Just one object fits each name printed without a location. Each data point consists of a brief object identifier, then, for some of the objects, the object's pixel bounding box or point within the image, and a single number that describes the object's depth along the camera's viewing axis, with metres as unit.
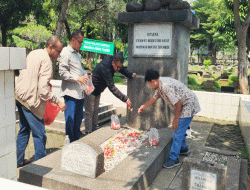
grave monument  5.21
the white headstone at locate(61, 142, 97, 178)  3.27
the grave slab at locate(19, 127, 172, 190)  3.13
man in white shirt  4.32
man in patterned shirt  3.83
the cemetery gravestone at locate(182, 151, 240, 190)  2.75
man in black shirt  5.09
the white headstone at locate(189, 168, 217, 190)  2.78
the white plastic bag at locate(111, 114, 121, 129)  5.23
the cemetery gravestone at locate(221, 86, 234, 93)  11.84
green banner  8.40
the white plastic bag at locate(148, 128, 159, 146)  4.37
